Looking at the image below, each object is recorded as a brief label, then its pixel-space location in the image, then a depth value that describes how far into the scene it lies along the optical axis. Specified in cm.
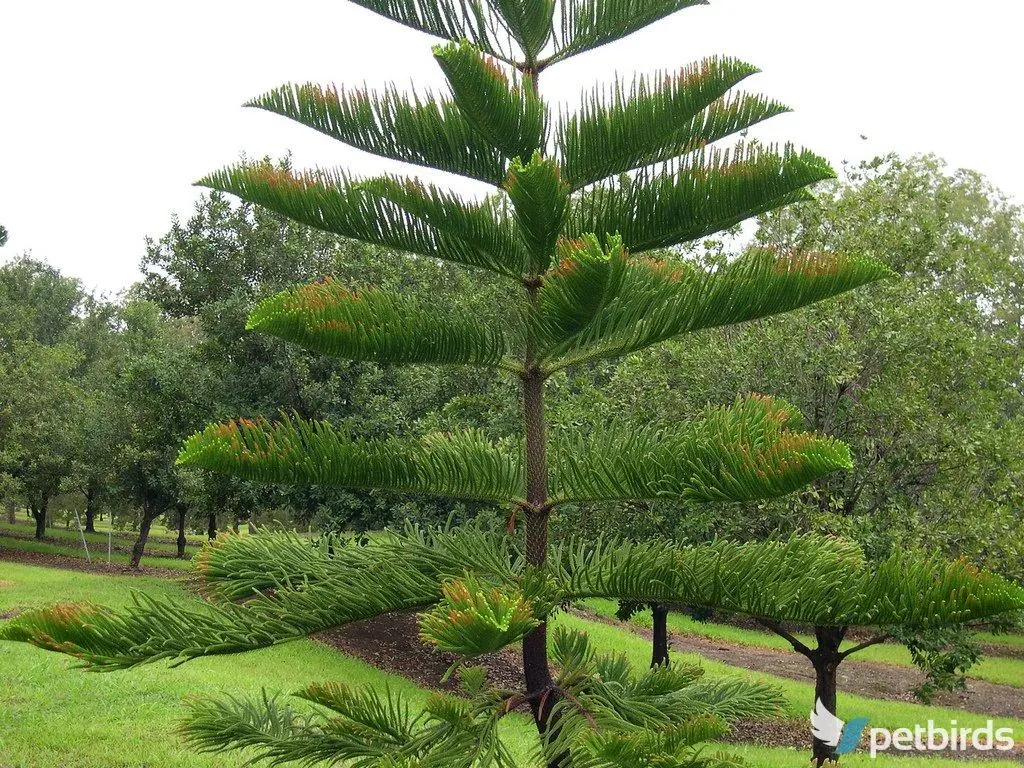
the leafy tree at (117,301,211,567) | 1725
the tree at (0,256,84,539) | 2450
